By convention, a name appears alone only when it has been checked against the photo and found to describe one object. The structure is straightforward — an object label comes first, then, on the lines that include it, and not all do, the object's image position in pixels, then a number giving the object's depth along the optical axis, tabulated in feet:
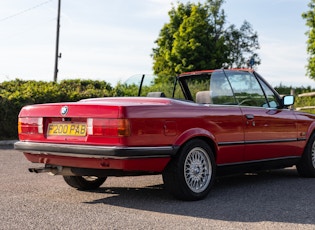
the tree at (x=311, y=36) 133.89
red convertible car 16.80
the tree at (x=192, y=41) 157.17
